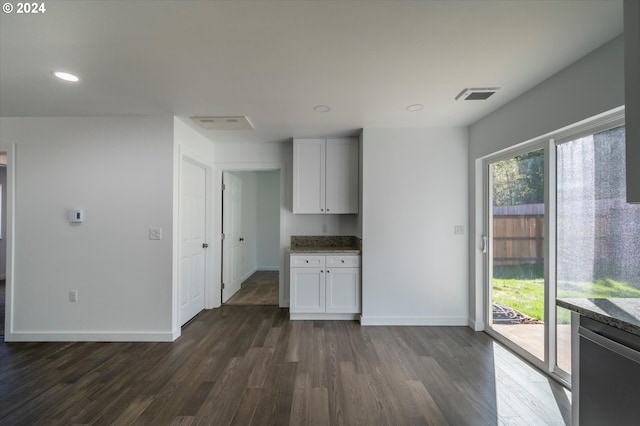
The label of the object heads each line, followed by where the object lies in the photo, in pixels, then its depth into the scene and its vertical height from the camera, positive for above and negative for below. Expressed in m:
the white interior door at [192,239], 3.38 -0.32
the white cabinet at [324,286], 3.48 -0.90
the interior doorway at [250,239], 4.37 -0.52
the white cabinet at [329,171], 3.75 +0.60
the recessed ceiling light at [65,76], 2.07 +1.06
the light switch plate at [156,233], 2.94 -0.20
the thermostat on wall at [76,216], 2.91 -0.03
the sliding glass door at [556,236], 1.83 -0.16
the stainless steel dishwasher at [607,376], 1.03 -0.64
